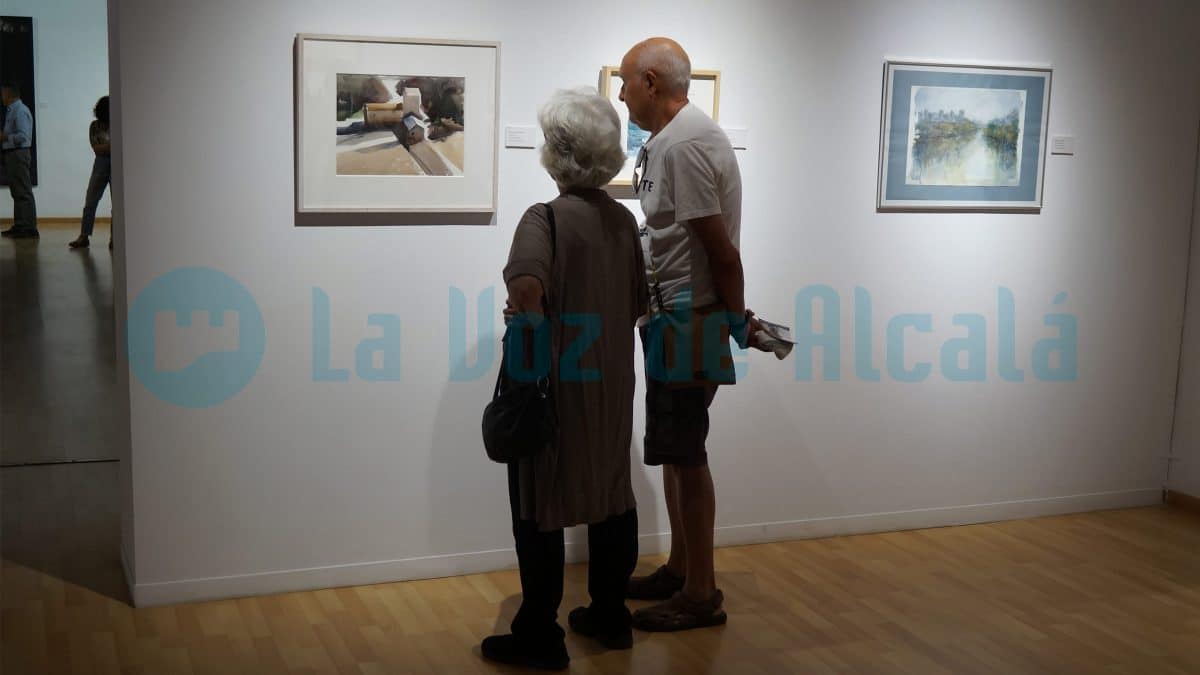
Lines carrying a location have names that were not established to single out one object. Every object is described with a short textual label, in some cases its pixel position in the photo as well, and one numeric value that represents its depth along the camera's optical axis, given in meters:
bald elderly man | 3.47
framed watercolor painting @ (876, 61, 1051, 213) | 4.55
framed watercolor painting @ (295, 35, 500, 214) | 3.74
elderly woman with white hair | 3.17
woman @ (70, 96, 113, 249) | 8.94
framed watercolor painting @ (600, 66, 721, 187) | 4.13
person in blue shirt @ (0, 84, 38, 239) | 11.61
